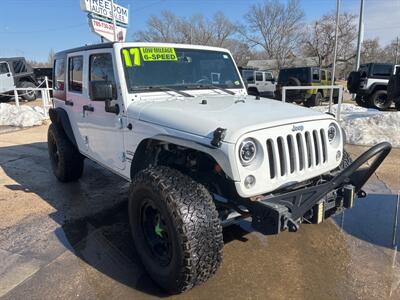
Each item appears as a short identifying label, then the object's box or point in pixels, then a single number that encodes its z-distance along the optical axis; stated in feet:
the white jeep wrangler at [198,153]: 9.02
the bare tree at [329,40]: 168.86
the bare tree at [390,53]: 224.33
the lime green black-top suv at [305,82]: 55.67
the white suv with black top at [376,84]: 51.47
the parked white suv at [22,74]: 62.34
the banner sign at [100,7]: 39.81
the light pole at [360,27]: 67.86
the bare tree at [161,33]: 183.01
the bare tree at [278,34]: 184.75
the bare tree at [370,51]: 199.31
